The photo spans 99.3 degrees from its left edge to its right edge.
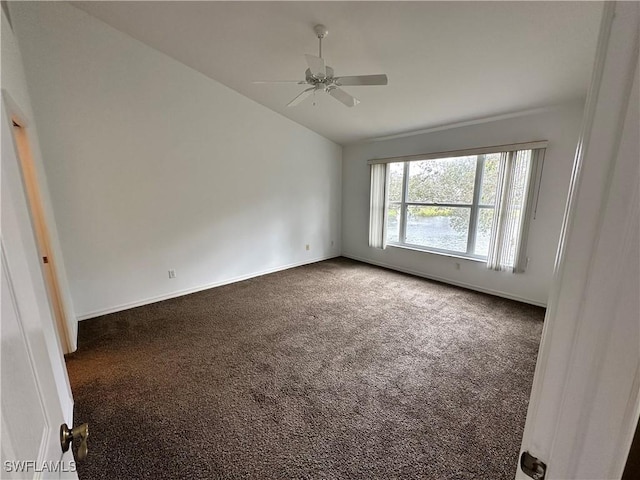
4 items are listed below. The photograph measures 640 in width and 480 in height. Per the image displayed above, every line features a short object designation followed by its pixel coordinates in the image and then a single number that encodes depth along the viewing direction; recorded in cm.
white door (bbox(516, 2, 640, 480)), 35
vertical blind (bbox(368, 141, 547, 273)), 318
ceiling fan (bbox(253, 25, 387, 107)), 217
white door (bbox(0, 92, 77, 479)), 46
